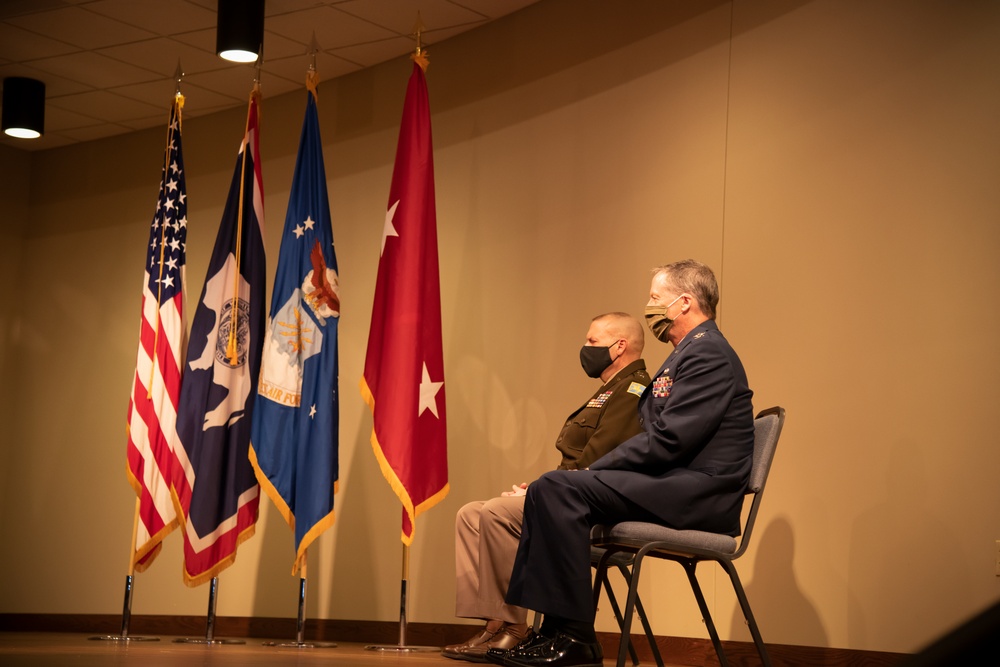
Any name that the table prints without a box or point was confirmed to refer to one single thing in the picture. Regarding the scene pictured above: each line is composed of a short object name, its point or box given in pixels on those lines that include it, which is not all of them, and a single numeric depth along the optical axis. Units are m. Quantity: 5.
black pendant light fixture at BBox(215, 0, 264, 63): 5.05
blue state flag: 4.77
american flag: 5.05
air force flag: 4.68
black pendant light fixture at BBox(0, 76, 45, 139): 6.32
